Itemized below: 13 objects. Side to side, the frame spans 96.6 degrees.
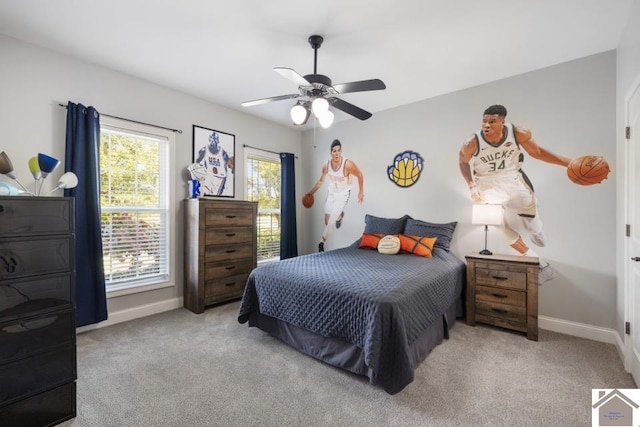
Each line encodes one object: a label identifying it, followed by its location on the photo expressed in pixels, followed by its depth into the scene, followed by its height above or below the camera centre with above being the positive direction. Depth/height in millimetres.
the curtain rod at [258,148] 4188 +915
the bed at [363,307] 1785 -747
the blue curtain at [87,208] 2607 +11
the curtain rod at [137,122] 2845 +941
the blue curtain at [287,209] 4668 -14
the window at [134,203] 2945 +65
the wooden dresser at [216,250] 3268 -507
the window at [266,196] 4383 +191
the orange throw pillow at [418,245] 3149 -424
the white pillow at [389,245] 3297 -440
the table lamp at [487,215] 2871 -81
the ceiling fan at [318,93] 2131 +928
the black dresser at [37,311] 1470 -555
